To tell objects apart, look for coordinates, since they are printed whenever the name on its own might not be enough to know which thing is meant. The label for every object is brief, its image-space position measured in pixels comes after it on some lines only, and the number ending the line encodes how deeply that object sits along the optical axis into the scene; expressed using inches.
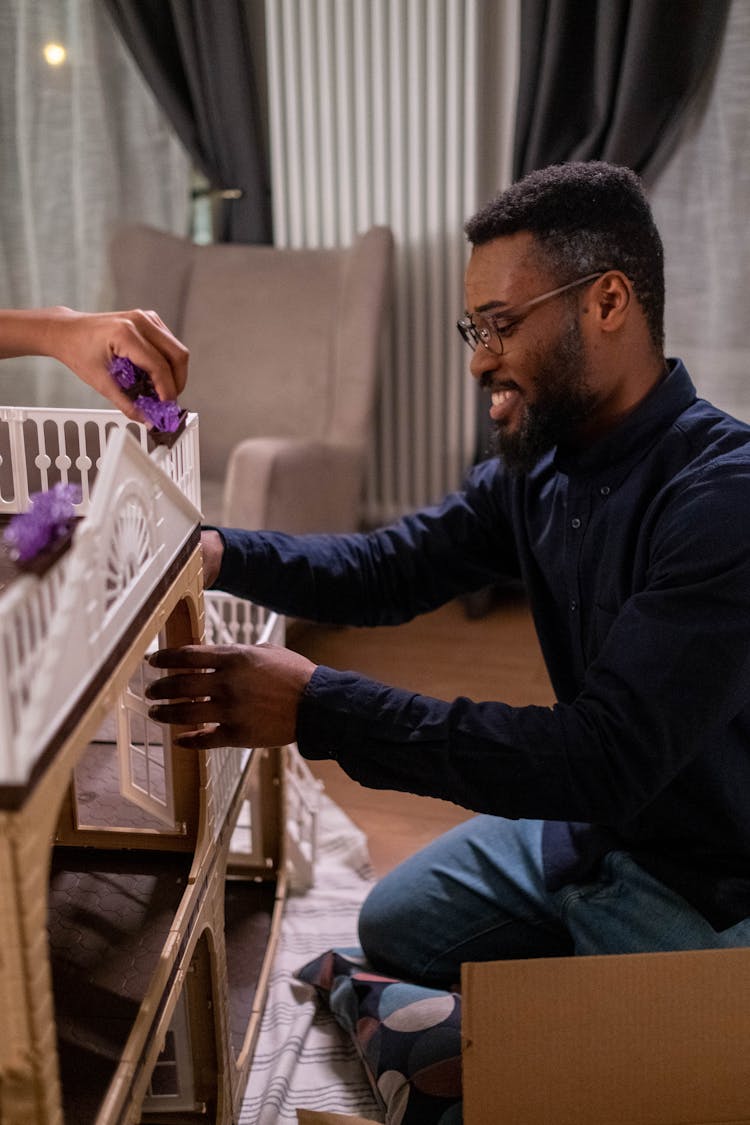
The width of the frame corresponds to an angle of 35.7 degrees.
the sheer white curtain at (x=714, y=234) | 109.7
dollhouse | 29.0
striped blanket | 58.5
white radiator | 118.8
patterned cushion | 53.7
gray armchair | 116.1
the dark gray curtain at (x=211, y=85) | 123.3
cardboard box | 43.4
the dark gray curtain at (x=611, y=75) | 107.1
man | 46.3
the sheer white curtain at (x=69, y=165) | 127.5
